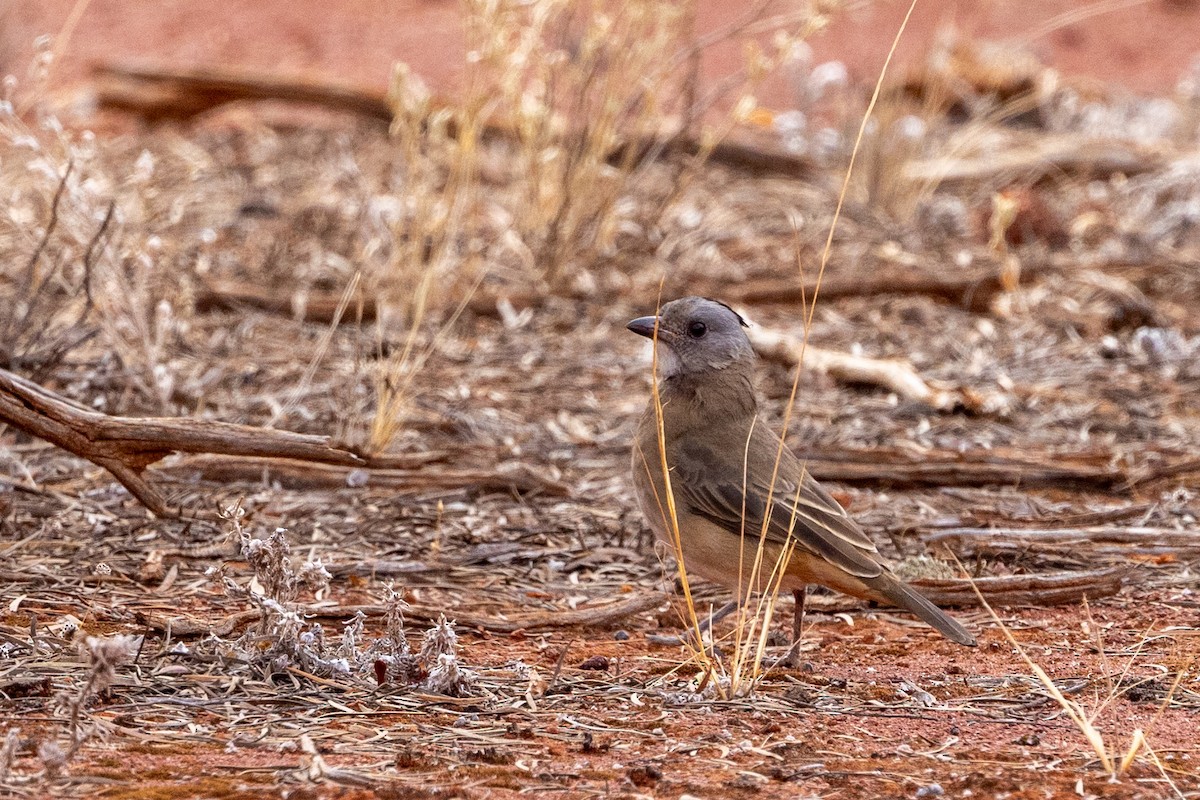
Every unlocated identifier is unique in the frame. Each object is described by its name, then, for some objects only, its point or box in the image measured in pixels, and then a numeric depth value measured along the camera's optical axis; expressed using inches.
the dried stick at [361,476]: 431.5
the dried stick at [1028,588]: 381.4
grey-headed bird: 342.0
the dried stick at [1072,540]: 409.7
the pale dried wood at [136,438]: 331.9
